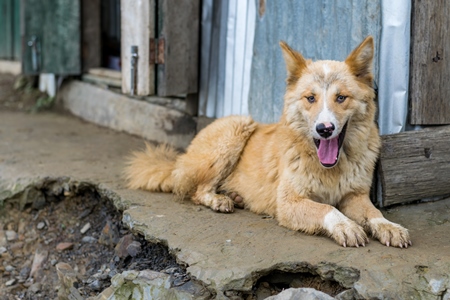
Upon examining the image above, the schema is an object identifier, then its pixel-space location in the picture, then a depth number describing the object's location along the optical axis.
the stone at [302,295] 3.59
